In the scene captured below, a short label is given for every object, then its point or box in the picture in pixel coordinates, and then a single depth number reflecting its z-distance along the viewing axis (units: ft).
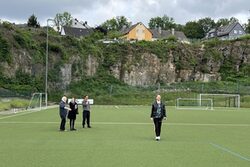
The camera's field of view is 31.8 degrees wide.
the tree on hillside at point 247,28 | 441.27
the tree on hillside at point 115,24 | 454.40
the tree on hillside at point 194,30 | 471.21
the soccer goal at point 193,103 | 199.86
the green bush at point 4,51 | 199.41
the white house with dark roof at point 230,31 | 412.98
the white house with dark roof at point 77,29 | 382.81
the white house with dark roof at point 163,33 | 400.78
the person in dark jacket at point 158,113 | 57.16
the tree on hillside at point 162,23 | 484.33
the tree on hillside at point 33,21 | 323.27
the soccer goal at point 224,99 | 209.58
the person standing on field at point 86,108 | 74.91
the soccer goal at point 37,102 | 161.27
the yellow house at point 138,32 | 378.32
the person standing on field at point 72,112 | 72.54
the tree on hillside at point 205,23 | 479.00
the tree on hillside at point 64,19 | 435.53
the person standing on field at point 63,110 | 69.72
